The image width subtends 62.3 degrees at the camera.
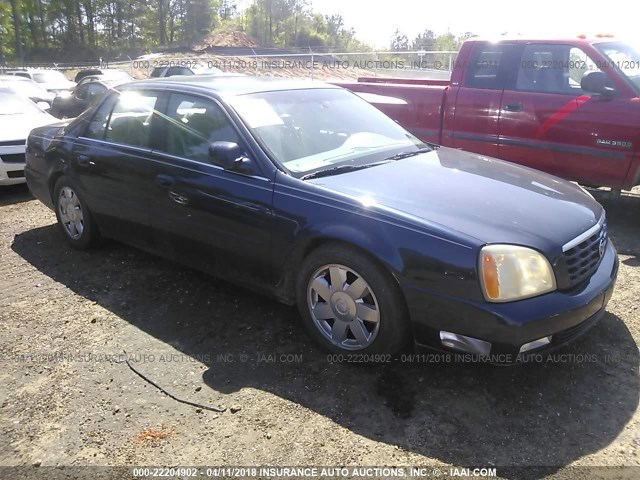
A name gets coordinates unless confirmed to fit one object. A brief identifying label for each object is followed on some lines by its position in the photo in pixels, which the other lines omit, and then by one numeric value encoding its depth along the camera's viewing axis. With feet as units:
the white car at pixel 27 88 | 30.41
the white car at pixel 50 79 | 61.05
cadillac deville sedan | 8.77
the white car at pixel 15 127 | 22.93
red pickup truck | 17.48
